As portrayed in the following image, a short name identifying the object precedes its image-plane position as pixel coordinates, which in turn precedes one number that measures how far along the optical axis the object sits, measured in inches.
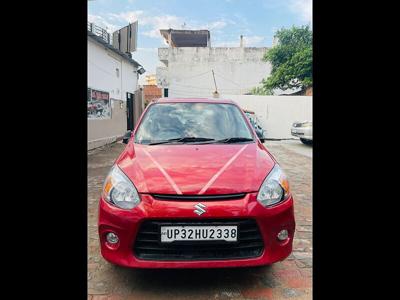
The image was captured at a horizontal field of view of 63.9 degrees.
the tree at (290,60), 748.6
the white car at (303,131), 485.4
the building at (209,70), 914.1
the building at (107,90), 419.2
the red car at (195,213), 88.4
